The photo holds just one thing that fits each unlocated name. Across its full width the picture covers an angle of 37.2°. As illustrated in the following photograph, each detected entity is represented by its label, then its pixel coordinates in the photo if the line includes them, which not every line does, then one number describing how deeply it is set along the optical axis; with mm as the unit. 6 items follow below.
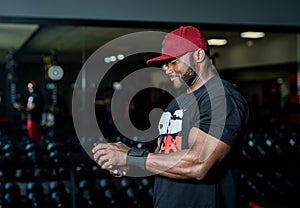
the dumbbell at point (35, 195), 3121
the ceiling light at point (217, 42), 3991
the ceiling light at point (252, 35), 3912
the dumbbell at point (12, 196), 3068
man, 1140
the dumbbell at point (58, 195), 3158
